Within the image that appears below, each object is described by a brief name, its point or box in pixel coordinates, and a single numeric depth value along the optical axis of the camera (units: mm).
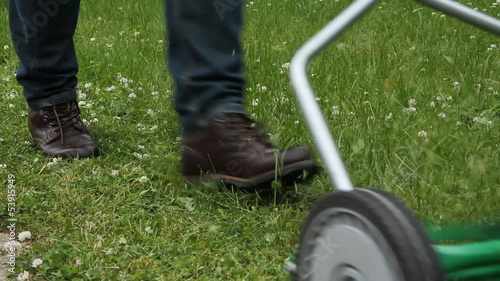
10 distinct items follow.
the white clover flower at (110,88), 6481
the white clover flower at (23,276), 3451
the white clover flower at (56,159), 4947
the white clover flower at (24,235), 3869
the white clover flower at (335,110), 5328
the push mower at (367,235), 2102
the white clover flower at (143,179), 4582
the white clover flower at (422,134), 4730
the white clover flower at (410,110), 5268
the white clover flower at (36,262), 3557
